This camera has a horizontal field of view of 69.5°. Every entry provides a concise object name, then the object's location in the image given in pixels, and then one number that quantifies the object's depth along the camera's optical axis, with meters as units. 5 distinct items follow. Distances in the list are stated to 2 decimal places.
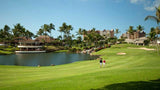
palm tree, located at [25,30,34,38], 112.64
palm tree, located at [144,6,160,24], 23.28
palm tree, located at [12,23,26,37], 101.43
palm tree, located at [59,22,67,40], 111.50
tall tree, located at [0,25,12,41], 104.44
